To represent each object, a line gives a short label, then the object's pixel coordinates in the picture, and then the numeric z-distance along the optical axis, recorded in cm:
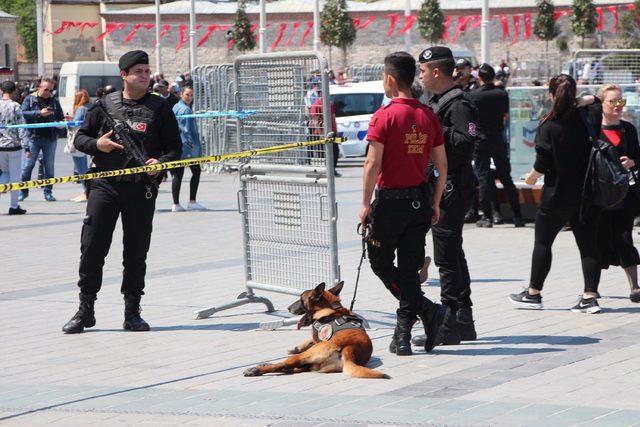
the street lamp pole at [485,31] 3441
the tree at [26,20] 9138
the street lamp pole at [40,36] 6066
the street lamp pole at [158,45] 5746
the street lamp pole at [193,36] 5019
